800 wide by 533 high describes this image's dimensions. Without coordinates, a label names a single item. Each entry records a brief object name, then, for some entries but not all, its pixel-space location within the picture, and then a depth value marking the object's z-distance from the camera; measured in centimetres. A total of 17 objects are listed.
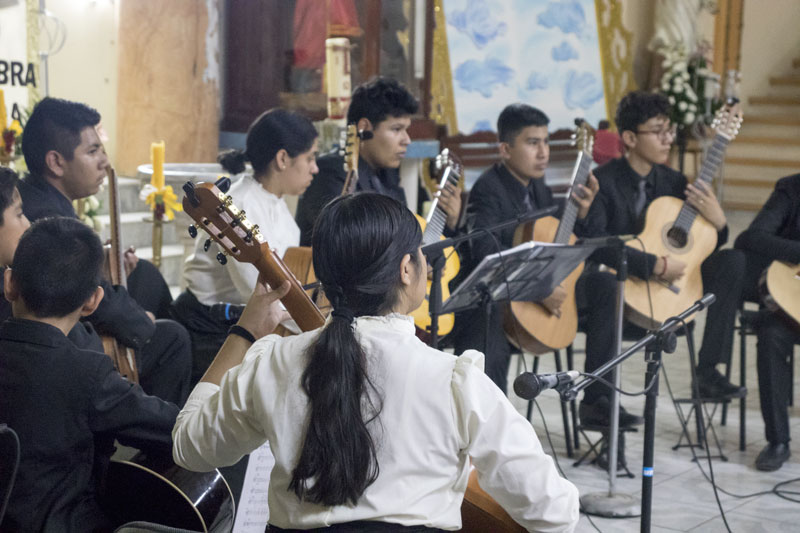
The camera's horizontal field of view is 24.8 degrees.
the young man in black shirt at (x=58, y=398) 398
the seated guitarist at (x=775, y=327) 743
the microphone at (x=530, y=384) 319
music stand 593
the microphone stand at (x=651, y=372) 430
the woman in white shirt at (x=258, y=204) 651
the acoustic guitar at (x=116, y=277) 553
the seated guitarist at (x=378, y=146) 724
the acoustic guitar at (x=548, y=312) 730
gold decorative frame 1525
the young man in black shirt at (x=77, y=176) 598
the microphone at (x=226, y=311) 510
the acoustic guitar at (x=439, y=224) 712
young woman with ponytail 295
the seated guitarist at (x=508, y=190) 753
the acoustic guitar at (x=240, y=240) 365
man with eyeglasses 759
